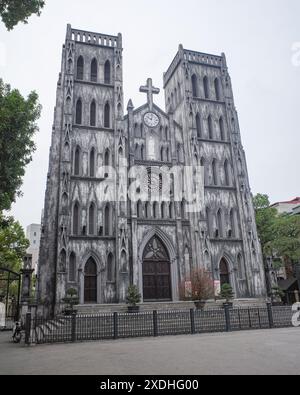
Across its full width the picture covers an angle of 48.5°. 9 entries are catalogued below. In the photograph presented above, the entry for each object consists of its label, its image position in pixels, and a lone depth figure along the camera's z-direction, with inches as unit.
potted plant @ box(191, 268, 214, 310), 839.6
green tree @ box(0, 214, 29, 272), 1102.1
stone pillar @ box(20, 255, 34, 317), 699.9
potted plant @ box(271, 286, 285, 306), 978.3
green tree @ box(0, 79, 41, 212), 511.8
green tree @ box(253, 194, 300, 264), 1145.4
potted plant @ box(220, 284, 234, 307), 899.4
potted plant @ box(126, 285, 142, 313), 816.3
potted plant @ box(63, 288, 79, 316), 770.2
